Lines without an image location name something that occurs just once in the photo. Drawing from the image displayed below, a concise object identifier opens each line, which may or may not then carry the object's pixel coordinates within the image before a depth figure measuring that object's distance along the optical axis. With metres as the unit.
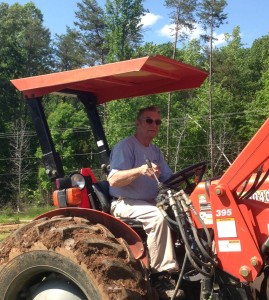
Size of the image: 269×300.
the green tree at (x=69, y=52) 58.16
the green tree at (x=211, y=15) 45.97
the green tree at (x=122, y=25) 48.47
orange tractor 3.78
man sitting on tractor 4.18
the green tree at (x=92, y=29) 57.50
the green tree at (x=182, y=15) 45.12
